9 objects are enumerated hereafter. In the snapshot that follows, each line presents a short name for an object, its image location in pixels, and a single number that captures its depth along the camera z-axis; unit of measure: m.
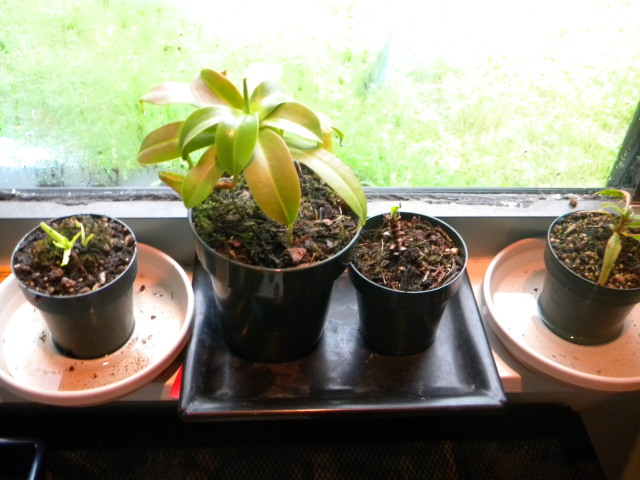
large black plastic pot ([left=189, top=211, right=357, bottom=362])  0.78
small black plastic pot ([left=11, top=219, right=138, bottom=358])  0.83
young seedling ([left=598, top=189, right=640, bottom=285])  0.89
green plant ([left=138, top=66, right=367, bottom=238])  0.71
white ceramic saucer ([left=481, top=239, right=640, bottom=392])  0.96
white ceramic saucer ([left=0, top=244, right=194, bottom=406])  0.90
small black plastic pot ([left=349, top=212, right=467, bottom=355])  0.87
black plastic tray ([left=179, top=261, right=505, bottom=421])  0.91
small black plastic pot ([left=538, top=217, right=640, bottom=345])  0.91
